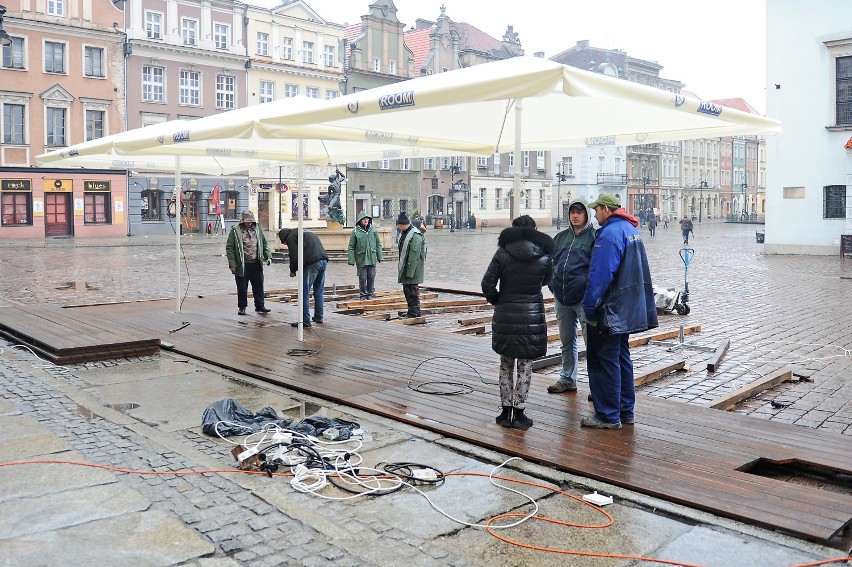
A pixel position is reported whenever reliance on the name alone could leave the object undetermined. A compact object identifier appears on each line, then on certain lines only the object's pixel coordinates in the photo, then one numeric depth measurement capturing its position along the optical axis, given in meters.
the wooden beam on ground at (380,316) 13.26
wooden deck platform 4.88
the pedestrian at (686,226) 39.47
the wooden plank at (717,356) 9.20
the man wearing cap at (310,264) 11.73
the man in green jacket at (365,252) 15.27
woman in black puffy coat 6.20
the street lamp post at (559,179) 65.28
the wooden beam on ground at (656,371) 8.41
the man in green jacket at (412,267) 13.14
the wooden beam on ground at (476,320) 12.55
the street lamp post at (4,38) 19.80
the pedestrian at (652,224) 53.44
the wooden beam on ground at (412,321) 12.74
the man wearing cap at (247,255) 12.55
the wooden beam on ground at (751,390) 7.44
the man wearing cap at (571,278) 6.60
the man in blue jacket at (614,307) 6.15
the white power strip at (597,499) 4.88
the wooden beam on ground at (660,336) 10.75
